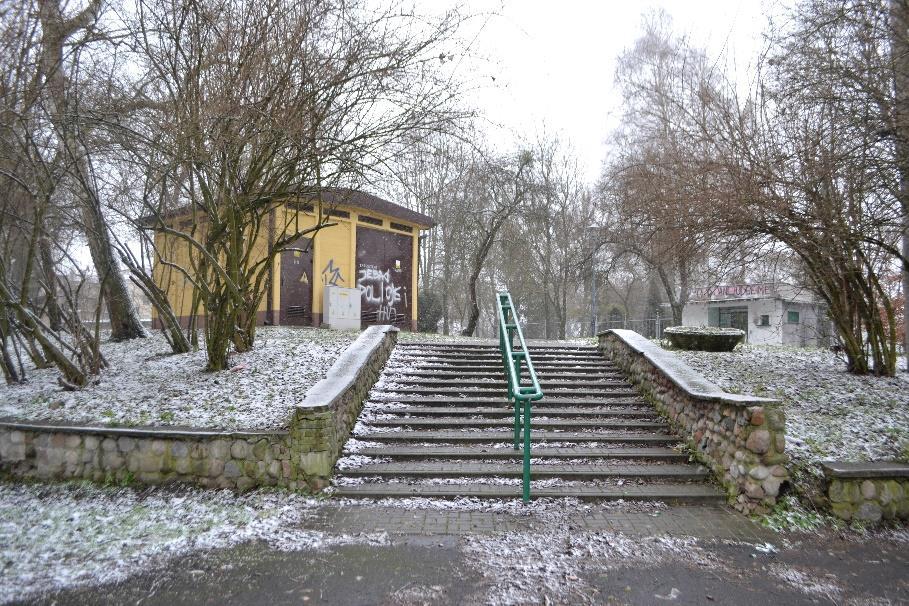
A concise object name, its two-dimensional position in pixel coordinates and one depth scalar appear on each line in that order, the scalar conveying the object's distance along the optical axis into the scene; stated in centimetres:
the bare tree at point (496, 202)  1717
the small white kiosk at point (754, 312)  2184
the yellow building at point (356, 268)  1433
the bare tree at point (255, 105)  624
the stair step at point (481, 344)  957
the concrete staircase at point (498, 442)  515
